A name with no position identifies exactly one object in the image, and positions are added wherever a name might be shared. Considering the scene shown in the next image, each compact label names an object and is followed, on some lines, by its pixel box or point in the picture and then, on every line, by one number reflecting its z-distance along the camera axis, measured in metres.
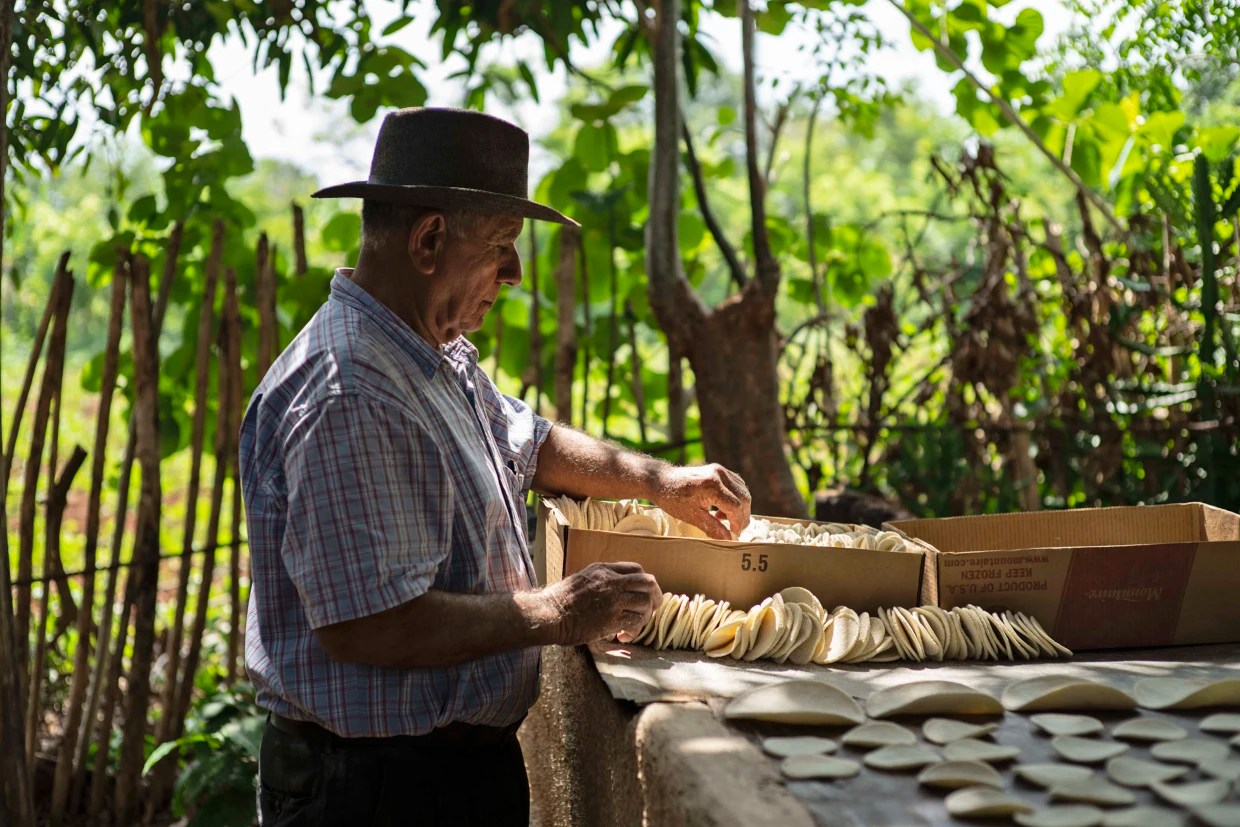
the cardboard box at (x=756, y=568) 1.97
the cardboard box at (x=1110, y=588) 1.94
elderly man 1.56
